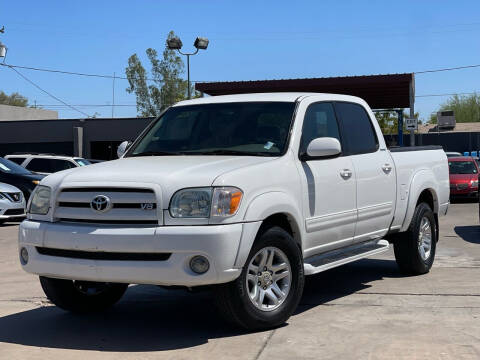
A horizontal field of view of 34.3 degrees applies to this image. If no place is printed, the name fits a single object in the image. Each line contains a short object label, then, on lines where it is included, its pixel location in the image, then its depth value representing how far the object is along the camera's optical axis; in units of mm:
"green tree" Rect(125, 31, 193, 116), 93500
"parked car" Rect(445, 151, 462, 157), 33594
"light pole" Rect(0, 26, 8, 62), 36188
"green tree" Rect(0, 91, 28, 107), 117250
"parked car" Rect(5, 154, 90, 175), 22703
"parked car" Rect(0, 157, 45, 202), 18859
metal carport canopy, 29375
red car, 23625
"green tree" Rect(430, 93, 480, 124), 106125
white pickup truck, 5641
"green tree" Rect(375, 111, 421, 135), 81312
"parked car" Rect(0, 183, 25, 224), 16578
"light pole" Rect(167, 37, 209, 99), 31656
